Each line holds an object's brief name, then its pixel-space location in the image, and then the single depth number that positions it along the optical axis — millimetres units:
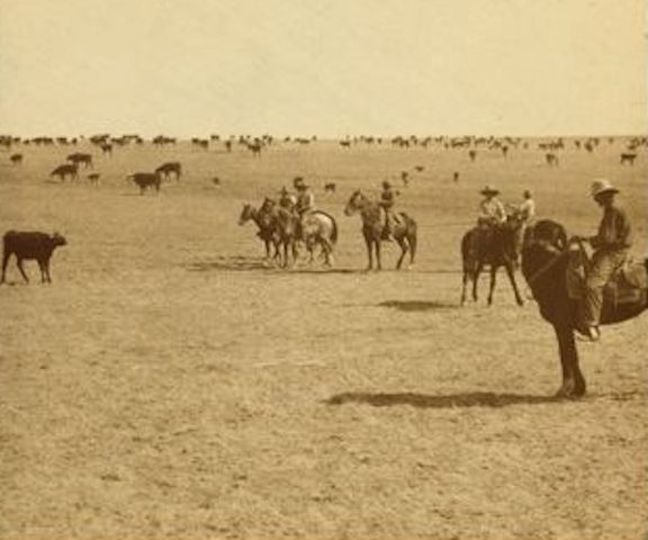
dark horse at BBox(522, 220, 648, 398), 11195
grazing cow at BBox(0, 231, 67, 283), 21312
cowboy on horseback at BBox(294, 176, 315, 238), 24891
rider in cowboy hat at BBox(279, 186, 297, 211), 25403
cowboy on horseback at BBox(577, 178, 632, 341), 10953
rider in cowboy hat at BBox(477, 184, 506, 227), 18656
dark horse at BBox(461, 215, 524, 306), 18469
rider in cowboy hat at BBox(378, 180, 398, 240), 23448
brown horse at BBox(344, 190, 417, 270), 23578
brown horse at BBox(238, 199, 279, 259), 25156
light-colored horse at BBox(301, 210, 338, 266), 24734
